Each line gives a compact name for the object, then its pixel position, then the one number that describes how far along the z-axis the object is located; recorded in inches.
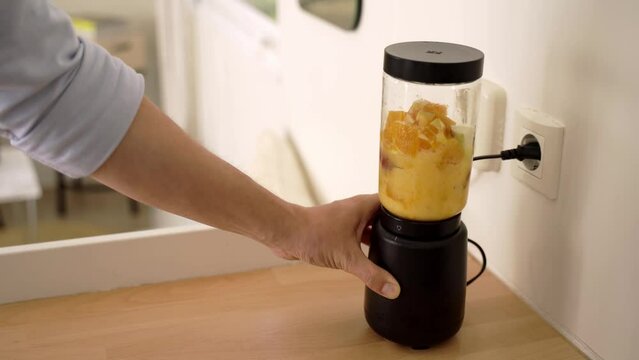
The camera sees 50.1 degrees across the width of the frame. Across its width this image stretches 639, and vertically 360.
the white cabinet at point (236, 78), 76.5
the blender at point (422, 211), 29.6
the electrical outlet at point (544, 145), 31.6
